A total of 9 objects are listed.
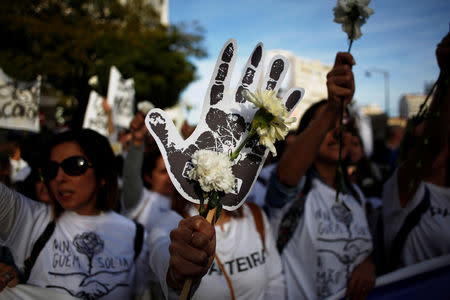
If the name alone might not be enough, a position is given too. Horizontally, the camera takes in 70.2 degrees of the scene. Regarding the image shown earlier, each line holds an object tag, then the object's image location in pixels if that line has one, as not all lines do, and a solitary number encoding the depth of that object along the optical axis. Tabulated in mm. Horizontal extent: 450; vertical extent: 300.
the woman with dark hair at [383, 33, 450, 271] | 1855
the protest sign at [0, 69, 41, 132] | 3104
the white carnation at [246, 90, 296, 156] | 1119
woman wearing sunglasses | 1573
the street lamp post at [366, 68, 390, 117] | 22886
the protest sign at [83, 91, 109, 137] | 3543
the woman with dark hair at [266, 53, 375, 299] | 1738
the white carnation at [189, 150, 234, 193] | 1111
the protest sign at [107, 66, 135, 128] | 4012
